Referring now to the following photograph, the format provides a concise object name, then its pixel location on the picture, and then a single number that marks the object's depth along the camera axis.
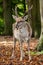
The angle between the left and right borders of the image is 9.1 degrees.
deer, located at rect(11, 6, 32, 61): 8.87
